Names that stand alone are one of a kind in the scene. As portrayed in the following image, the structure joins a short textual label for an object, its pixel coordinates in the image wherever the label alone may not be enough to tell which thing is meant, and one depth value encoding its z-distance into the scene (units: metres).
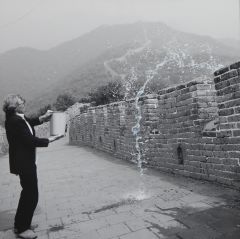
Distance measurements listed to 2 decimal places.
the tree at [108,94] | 31.25
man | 4.16
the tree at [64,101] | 45.11
